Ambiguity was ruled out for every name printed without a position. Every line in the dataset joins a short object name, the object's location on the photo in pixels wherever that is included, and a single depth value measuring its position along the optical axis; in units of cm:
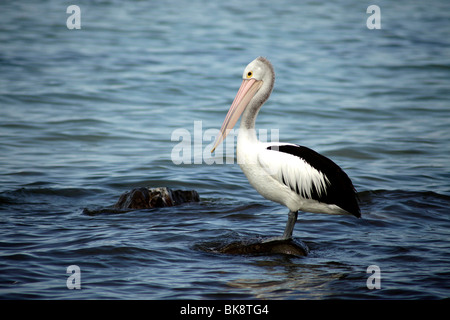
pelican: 1008
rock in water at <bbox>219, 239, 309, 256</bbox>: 1025
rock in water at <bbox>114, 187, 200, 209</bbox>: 1270
